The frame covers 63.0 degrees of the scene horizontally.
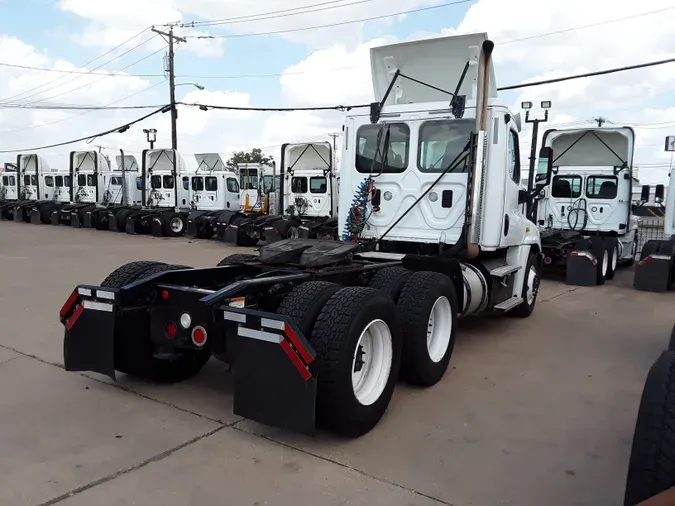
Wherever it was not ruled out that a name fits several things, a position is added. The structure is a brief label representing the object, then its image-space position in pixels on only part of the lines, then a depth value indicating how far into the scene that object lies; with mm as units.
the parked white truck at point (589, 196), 12078
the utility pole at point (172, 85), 27703
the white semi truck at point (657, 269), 10359
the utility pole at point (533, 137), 7475
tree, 69875
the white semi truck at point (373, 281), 3539
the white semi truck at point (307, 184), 18109
